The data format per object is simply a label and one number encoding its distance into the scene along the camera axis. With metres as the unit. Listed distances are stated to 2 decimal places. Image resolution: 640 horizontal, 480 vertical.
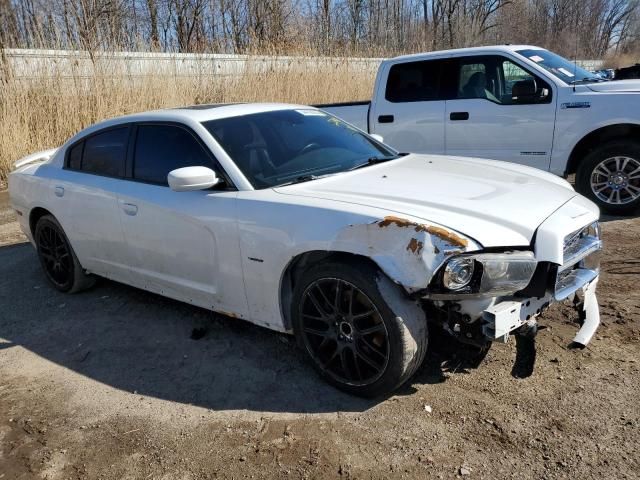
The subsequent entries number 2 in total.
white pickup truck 6.30
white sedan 2.73
